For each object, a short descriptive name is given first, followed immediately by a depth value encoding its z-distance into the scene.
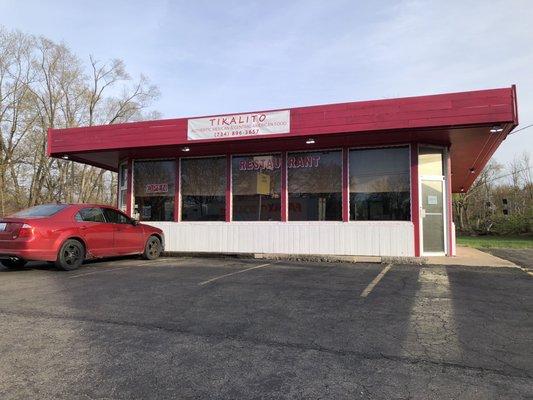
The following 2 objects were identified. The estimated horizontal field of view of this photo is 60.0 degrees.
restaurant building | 11.76
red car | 9.64
